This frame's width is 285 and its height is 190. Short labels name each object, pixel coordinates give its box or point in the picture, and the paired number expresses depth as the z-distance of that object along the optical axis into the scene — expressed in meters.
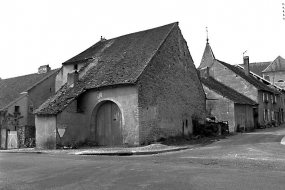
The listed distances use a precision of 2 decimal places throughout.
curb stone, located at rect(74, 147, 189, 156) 13.74
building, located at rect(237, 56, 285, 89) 51.66
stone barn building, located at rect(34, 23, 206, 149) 17.14
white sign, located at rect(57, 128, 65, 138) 17.44
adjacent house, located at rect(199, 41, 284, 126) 35.09
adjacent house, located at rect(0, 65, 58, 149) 23.72
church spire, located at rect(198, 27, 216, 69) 46.00
